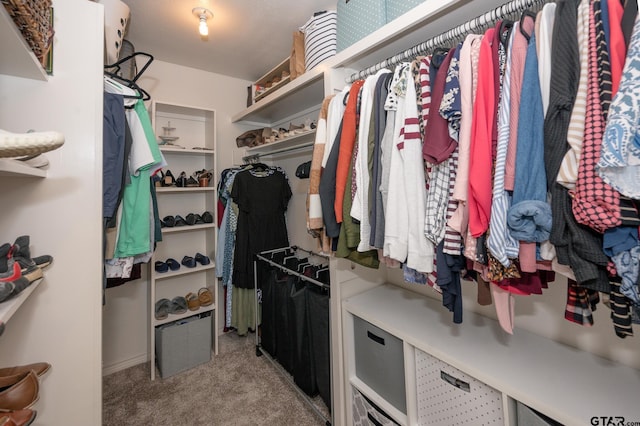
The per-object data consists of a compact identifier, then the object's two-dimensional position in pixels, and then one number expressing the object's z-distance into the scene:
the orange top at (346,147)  1.10
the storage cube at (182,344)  2.02
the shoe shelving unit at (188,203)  2.24
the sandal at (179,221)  2.24
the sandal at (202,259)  2.37
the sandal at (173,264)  2.22
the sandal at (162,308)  2.12
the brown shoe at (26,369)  0.76
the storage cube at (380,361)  1.18
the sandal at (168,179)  2.17
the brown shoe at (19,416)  0.56
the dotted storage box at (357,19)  1.21
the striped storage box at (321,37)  1.52
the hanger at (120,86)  1.24
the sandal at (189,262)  2.30
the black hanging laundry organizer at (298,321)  1.65
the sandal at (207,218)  2.35
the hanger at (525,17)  0.70
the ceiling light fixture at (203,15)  1.52
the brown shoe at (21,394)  0.63
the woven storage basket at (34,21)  0.60
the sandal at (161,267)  2.17
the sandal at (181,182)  2.21
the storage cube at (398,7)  1.06
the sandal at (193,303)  2.25
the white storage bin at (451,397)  0.90
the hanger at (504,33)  0.76
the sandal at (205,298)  2.27
